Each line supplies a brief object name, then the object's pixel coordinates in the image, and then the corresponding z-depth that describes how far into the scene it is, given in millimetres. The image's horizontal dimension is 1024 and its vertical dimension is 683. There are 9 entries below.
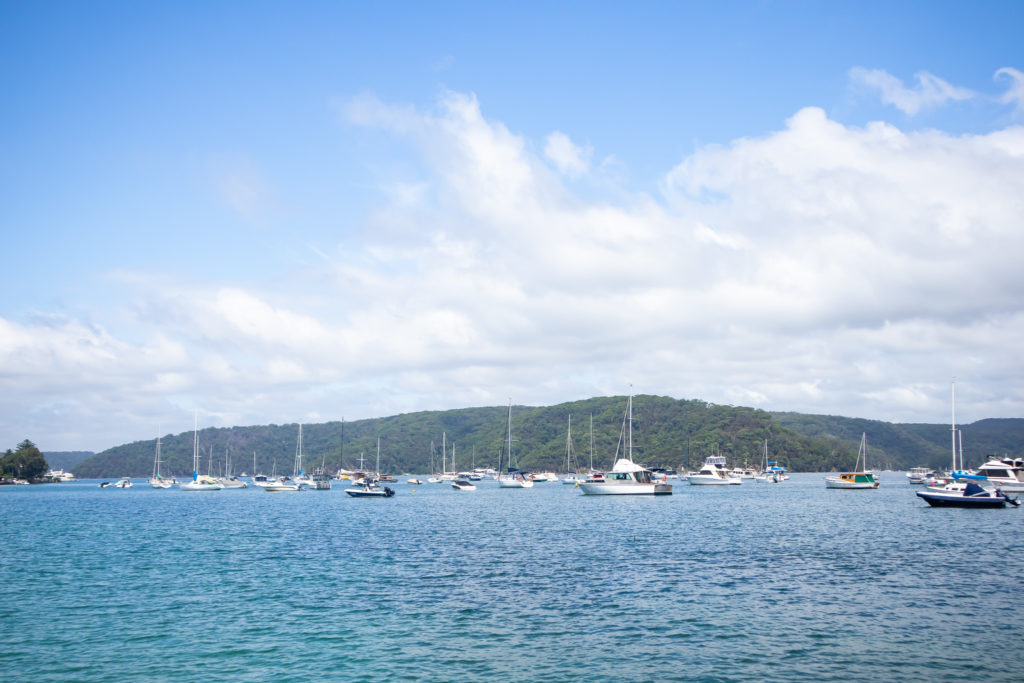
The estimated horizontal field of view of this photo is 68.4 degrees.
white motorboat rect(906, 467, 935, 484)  180050
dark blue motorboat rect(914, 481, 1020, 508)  85812
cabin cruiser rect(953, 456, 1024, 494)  119688
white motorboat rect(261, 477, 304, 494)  178375
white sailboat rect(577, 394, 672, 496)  116750
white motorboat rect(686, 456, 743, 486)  177000
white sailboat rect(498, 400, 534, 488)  177000
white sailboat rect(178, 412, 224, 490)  189000
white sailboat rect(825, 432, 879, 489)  150875
